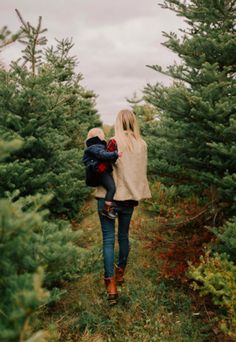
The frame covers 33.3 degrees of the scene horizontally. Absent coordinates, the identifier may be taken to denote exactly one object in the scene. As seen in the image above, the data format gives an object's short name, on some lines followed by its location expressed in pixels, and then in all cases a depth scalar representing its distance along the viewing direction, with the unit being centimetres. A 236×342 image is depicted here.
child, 590
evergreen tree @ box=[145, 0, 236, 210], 627
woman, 602
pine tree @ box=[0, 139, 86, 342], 261
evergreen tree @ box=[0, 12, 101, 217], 634
